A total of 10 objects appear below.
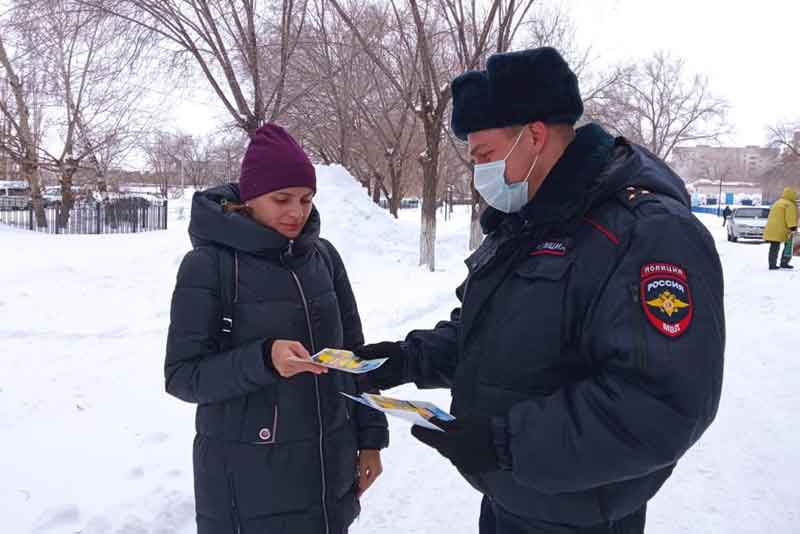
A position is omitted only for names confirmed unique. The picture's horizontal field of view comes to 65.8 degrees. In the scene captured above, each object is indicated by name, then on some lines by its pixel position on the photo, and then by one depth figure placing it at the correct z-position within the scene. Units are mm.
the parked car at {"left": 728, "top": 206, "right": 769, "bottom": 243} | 27306
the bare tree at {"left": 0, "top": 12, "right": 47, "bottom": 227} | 17959
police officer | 1411
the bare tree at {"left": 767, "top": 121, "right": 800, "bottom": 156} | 53125
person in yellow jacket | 14875
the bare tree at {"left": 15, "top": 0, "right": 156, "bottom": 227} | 11156
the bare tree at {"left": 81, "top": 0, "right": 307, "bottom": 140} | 11812
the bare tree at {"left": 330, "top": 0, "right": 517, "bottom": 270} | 13719
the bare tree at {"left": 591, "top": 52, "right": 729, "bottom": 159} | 44875
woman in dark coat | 2264
